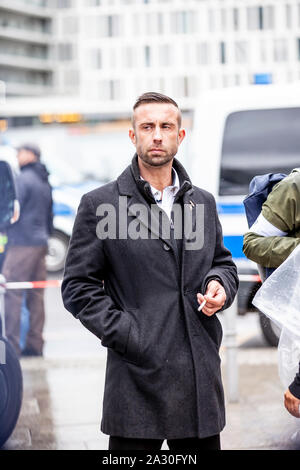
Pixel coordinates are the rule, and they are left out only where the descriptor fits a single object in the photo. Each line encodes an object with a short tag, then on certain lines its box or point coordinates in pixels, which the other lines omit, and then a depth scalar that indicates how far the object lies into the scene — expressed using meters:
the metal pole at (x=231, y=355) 10.34
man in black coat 5.27
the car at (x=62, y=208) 24.44
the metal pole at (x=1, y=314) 8.40
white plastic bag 5.49
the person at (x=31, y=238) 13.71
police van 13.42
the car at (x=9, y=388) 8.37
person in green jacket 5.51
